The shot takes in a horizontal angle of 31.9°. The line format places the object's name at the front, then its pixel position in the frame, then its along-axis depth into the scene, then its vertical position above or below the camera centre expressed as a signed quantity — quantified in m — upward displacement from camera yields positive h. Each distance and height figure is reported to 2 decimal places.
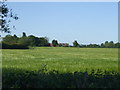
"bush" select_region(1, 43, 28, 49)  91.95 -0.38
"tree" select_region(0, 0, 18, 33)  10.64 +1.44
